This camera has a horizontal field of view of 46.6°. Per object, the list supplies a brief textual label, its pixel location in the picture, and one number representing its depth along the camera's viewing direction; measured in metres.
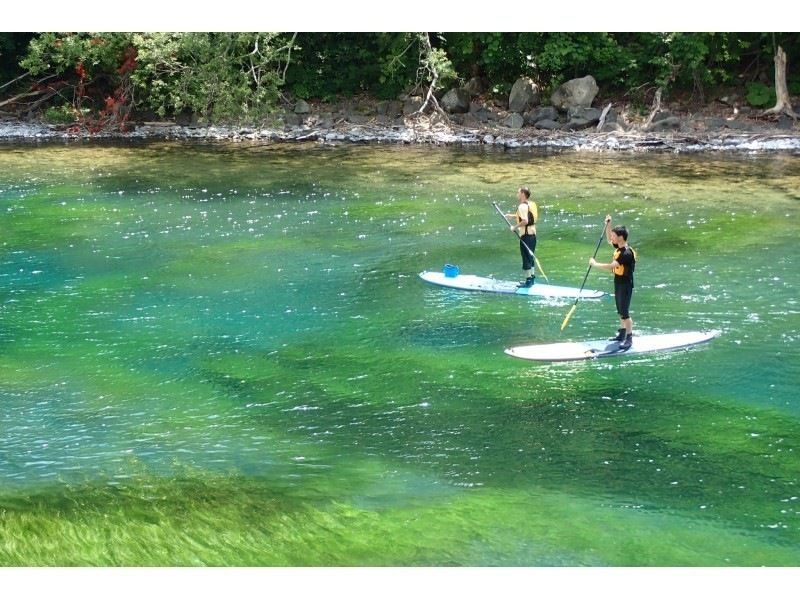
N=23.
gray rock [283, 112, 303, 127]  33.06
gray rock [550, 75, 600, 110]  31.50
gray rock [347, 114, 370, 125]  33.19
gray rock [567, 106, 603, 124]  30.94
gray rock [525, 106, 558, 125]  31.48
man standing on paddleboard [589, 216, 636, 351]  12.11
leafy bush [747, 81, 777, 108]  30.58
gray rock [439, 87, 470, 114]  32.59
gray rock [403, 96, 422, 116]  32.97
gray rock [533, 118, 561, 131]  30.98
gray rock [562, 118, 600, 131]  30.83
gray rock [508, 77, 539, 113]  32.25
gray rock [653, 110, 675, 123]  30.52
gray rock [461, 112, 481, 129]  31.92
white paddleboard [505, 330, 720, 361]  12.72
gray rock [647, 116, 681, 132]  30.06
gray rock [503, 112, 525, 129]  31.25
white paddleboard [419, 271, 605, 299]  15.38
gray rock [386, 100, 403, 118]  33.25
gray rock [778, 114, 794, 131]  29.16
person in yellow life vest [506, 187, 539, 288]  15.12
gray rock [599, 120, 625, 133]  30.25
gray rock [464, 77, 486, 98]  33.53
